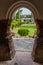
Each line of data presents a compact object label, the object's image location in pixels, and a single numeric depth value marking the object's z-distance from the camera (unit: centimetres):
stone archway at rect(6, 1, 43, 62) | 221
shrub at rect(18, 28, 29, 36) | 423
